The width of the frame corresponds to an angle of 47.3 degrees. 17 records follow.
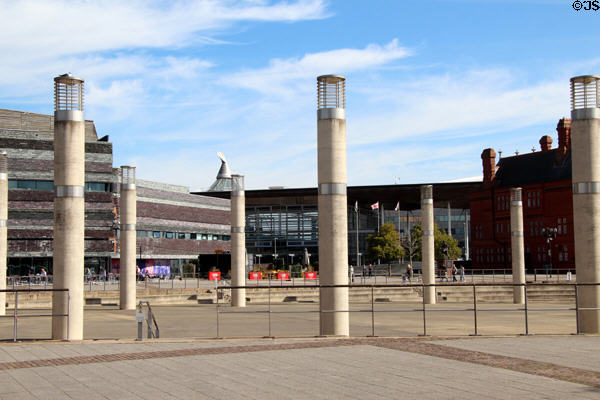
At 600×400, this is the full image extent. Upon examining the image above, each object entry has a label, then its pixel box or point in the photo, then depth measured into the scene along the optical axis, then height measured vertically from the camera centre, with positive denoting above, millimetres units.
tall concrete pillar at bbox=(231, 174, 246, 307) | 36500 +874
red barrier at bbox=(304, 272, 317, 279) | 67438 -2320
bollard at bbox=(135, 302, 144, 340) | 16922 -1620
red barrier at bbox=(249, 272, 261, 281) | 65000 -2272
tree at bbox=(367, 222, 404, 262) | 83312 +728
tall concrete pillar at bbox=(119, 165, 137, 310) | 34344 +997
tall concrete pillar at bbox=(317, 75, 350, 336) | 18750 +971
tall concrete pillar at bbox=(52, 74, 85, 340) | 18156 +833
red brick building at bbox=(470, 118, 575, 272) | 67188 +4679
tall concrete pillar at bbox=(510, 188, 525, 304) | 39562 +758
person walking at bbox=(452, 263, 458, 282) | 56631 -1996
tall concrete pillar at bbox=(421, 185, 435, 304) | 38531 +492
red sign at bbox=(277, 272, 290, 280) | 64725 -2219
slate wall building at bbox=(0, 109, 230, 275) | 70438 +4976
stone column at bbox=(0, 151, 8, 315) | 30188 +1424
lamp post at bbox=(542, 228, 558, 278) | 60188 +1480
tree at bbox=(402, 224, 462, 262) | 86750 +971
